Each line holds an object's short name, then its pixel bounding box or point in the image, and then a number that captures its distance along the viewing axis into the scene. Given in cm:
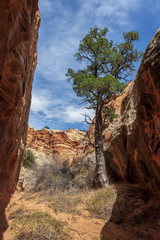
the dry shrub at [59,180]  941
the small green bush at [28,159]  1654
